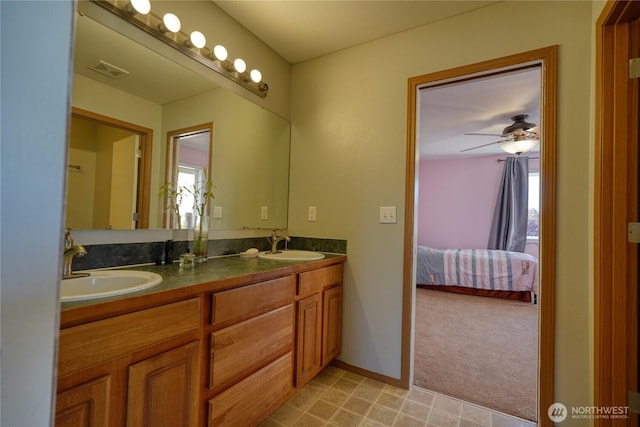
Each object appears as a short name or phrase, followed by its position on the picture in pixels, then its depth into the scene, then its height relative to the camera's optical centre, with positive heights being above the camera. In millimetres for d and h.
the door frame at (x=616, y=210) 1175 +69
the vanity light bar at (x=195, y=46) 1315 +958
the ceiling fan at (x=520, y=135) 3164 +1012
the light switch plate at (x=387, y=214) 1897 +40
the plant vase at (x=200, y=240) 1572 -137
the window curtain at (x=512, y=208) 4898 +271
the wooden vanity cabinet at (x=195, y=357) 791 -526
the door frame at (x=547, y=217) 1438 +38
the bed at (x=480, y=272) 3846 -718
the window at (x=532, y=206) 5000 +318
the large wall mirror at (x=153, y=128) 1222 +500
